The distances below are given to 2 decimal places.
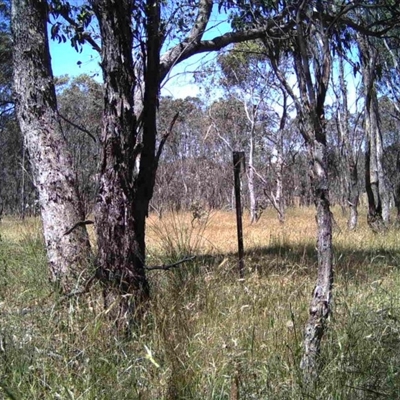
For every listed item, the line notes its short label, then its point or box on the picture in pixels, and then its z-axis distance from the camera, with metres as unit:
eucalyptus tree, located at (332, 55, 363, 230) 14.67
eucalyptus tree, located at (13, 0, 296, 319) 3.78
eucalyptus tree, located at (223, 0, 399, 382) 2.75
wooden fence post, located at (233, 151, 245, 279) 5.87
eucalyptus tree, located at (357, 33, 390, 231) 12.28
